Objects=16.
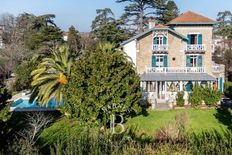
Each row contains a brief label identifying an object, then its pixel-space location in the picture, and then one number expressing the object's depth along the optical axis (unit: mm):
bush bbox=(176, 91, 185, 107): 30562
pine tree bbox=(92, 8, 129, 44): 54500
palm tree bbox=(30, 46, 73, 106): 29141
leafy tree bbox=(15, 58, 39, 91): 37841
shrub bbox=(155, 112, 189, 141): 12580
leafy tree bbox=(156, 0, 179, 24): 52831
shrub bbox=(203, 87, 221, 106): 29656
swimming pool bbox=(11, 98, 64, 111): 30641
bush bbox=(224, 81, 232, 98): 38412
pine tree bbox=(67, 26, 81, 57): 64750
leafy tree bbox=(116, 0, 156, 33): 53312
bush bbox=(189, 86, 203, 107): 29859
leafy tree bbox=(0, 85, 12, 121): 20484
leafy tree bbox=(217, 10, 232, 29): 92794
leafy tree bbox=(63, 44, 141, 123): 23172
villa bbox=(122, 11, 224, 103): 34969
